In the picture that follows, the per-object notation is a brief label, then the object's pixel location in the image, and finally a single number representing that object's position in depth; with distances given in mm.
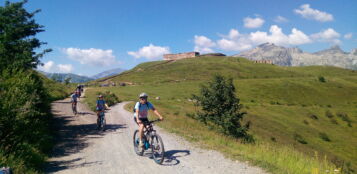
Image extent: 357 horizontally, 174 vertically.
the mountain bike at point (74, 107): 23761
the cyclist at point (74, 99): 23328
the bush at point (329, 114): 69238
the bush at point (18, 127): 8750
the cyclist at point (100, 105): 17547
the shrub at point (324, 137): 47344
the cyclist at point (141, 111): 9602
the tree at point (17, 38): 13898
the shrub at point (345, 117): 64387
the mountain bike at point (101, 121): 17422
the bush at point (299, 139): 42856
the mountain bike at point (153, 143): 9184
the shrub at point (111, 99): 44475
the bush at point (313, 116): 64500
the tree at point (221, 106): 27250
